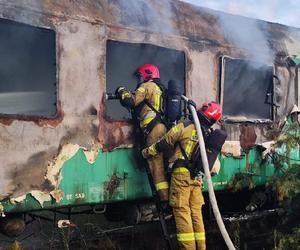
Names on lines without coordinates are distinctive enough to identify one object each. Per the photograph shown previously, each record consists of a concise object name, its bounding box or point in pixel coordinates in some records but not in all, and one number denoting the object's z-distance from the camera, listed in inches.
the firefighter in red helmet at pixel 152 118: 209.9
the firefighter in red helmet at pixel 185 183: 202.8
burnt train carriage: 178.7
